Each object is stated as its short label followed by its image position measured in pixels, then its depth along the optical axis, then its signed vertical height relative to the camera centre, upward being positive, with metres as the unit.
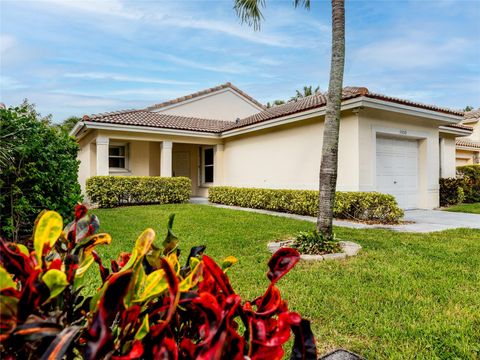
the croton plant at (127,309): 0.79 -0.35
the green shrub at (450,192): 14.80 -0.59
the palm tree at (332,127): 6.25 +0.96
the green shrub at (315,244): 5.86 -1.16
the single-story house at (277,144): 11.16 +1.52
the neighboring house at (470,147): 22.25 +2.06
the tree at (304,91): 49.08 +12.72
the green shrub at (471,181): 16.25 -0.12
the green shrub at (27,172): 4.97 +0.11
